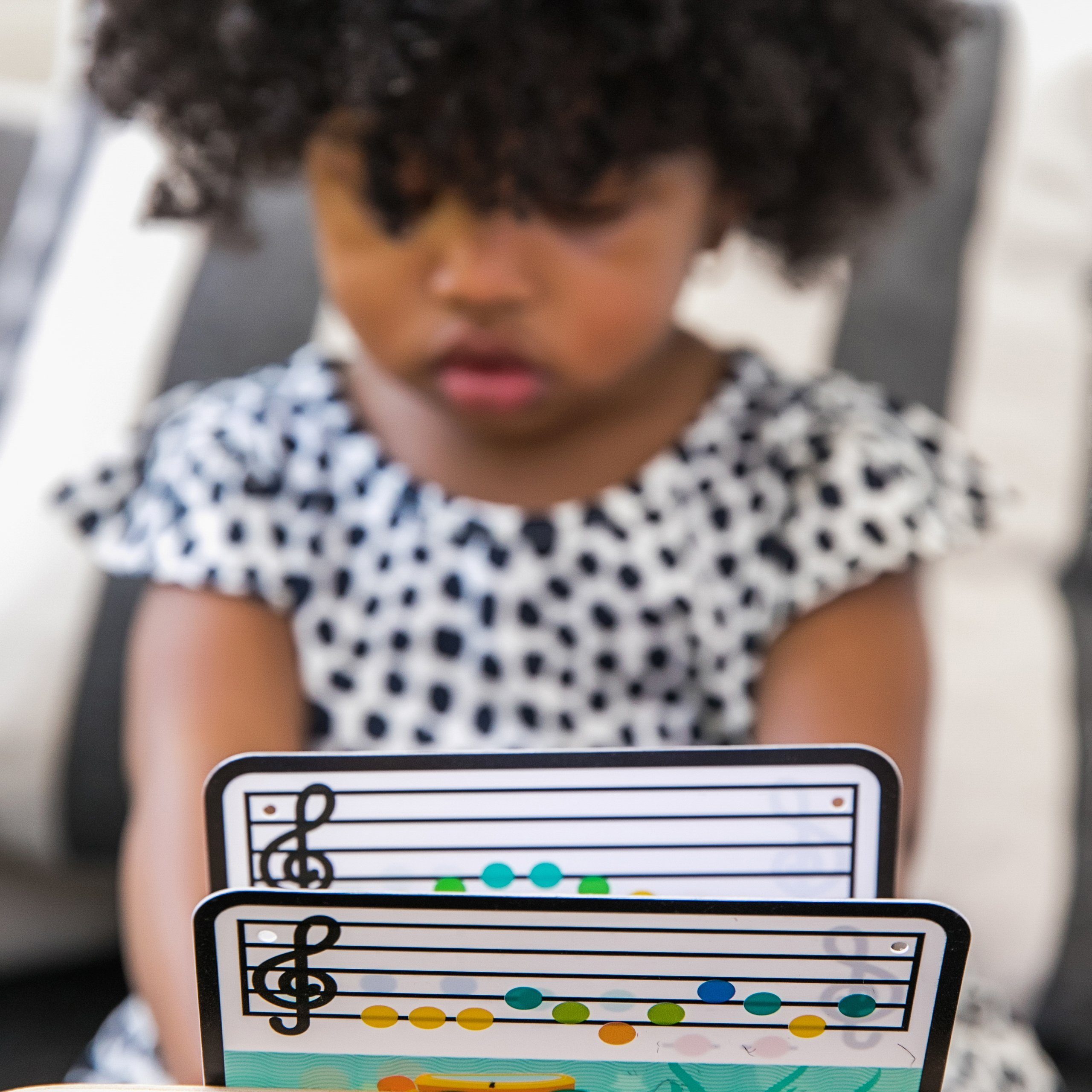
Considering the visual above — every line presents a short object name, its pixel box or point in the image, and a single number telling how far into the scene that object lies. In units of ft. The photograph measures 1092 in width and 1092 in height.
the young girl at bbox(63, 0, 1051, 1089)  3.00
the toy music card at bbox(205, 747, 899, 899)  2.64
